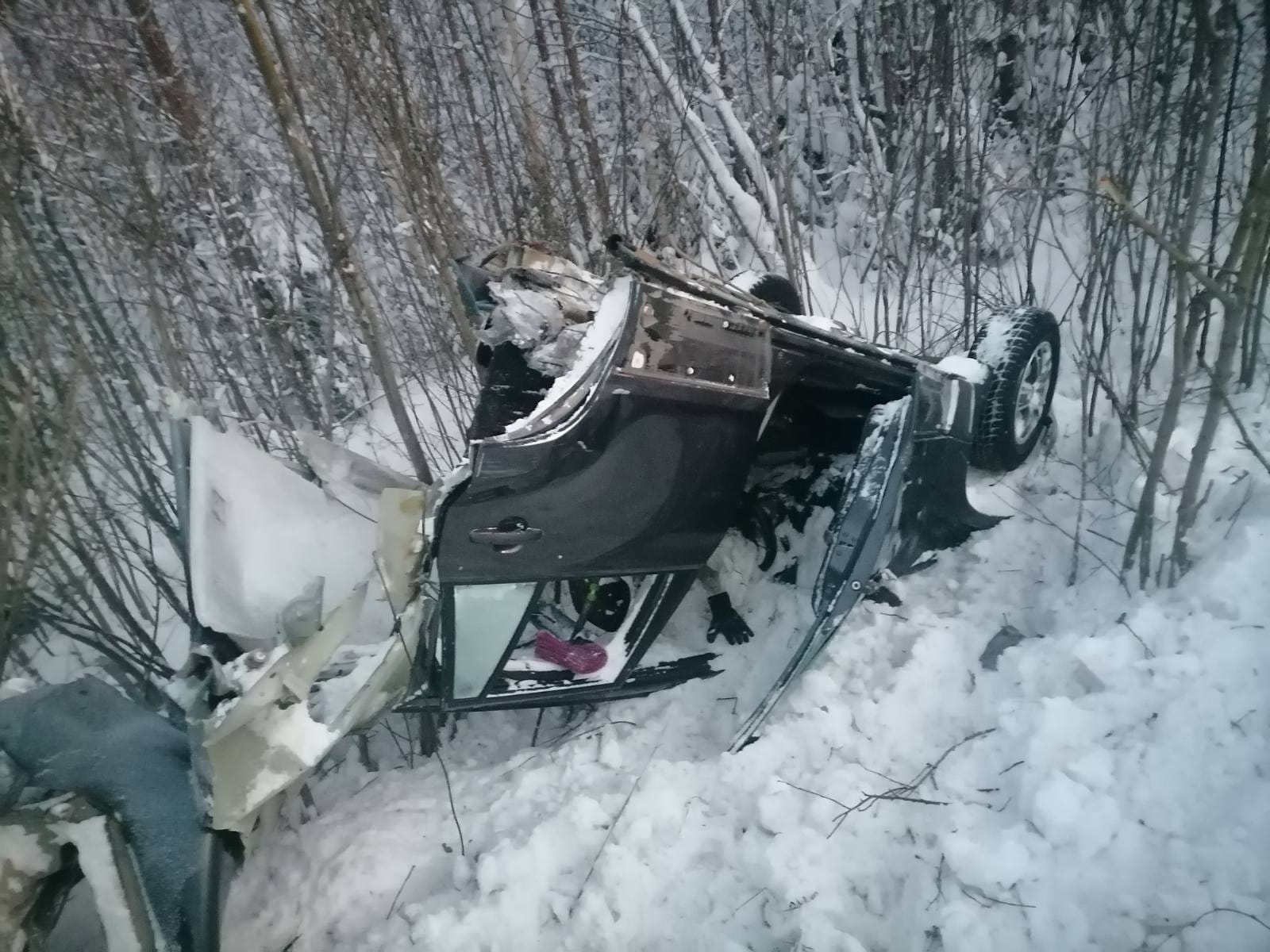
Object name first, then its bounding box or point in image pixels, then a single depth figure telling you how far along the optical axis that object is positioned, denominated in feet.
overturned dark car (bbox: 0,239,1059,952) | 6.20
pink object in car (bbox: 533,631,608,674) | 8.51
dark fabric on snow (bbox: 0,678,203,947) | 5.83
